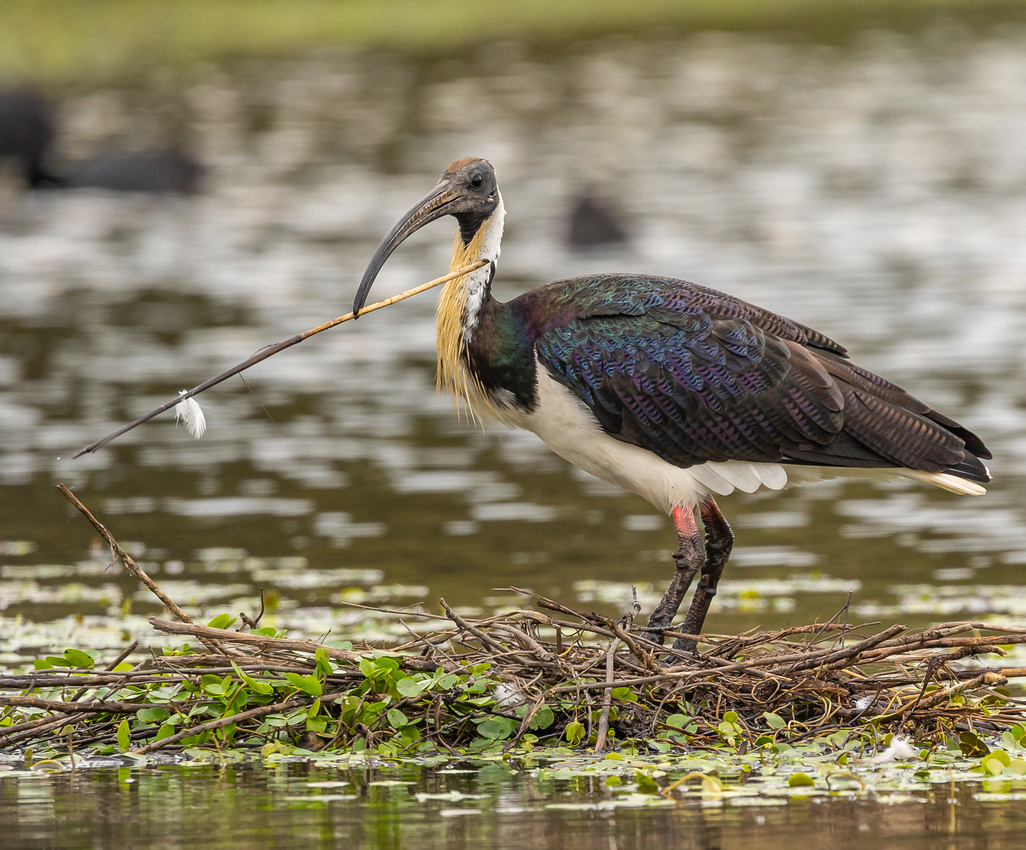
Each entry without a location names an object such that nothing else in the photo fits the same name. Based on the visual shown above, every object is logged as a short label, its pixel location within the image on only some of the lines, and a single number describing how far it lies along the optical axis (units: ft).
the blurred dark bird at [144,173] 190.90
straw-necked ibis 58.18
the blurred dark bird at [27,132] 190.39
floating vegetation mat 51.72
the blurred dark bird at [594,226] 155.33
